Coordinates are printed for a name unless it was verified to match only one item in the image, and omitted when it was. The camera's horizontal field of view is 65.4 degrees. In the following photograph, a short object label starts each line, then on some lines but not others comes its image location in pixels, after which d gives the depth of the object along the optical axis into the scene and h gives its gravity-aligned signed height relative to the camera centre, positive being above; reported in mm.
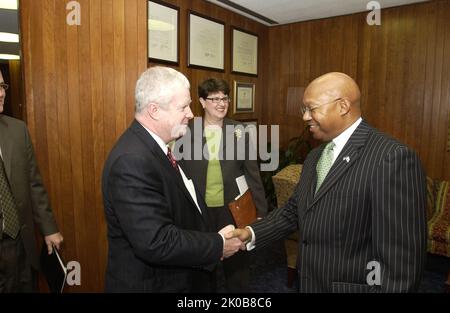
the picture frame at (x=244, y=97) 4281 +340
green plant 4355 -399
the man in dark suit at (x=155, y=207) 1264 -317
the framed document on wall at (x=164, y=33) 3133 +834
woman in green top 2486 -291
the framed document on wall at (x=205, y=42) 3557 +864
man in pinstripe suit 1188 -296
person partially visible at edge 1811 -485
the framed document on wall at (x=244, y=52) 4180 +898
